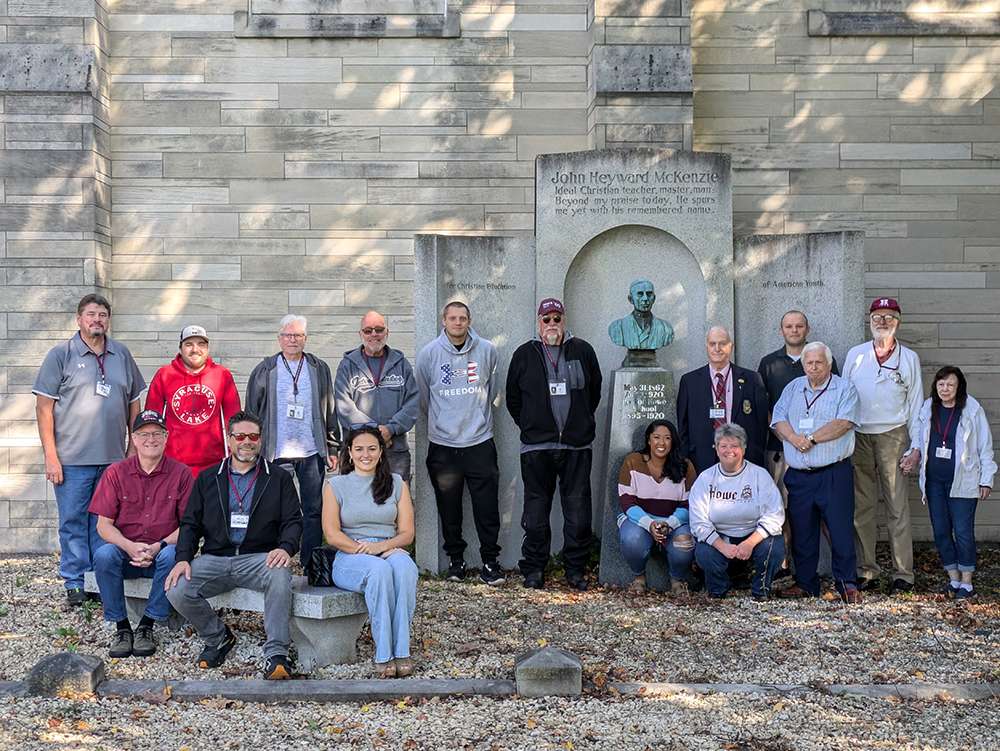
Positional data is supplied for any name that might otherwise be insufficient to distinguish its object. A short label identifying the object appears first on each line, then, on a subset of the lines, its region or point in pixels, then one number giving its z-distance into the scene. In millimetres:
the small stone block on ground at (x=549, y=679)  4309
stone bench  4648
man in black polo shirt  6789
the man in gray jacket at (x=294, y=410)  6199
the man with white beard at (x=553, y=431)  6480
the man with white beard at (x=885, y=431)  6383
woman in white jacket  6090
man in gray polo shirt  5898
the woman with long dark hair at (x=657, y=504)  6152
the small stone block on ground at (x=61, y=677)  4305
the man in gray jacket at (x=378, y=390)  6372
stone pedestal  6602
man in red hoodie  5961
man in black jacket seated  4699
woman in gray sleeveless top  4598
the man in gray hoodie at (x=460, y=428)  6617
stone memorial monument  7195
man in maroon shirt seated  4980
